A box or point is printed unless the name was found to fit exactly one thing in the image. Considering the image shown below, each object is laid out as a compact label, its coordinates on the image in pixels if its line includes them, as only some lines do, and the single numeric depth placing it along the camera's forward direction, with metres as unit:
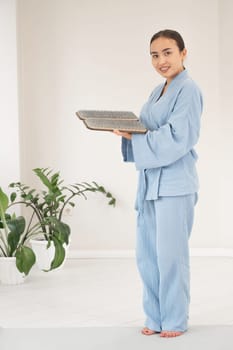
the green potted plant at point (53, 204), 4.16
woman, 2.68
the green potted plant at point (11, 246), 4.06
